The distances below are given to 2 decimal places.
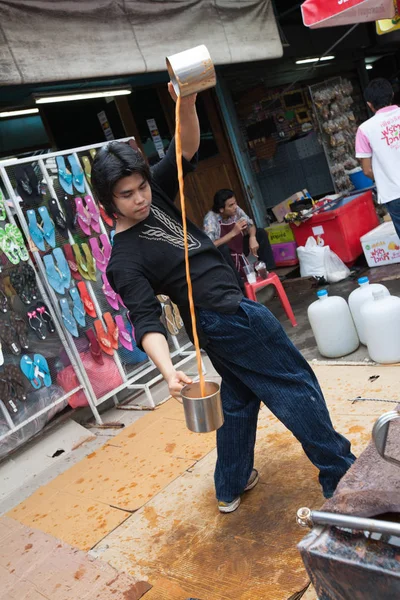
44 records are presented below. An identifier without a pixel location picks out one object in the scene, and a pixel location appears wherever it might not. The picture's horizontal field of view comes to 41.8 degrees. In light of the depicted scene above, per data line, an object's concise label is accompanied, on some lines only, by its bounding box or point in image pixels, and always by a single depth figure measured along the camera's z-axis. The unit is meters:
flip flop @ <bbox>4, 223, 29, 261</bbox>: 4.09
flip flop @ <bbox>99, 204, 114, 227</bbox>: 4.73
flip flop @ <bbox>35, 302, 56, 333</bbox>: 4.31
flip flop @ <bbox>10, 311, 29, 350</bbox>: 4.13
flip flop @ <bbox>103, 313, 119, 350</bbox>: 4.67
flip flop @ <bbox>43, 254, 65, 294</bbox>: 4.29
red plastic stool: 5.70
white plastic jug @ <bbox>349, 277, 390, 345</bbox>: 4.31
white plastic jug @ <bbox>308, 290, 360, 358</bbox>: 4.40
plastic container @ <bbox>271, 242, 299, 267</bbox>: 8.07
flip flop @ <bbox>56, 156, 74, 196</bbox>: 4.39
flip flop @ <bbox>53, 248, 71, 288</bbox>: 4.35
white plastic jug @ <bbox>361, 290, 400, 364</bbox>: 3.88
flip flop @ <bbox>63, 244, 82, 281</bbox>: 4.44
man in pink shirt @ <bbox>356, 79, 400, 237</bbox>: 4.63
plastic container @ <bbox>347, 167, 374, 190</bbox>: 9.05
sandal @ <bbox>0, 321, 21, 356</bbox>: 4.05
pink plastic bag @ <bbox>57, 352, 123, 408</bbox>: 4.52
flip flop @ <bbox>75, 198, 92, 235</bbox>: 4.51
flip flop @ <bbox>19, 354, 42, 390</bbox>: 4.14
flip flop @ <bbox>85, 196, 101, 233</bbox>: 4.60
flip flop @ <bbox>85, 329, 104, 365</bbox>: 4.59
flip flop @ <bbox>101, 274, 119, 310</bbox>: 4.69
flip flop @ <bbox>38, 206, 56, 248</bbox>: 4.26
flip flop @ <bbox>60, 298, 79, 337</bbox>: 4.37
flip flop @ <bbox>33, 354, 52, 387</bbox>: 4.24
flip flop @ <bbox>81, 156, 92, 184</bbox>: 4.57
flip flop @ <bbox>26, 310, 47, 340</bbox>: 4.24
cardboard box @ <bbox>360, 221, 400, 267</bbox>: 6.57
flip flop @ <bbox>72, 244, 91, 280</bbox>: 4.48
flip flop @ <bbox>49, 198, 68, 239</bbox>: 4.36
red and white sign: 4.70
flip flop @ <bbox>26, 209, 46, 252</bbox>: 4.19
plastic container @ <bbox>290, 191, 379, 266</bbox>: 7.07
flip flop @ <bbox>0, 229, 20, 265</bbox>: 4.05
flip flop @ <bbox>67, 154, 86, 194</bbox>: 4.48
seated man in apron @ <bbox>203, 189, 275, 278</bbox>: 6.32
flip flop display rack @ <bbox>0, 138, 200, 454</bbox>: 4.25
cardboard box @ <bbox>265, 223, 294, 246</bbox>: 8.00
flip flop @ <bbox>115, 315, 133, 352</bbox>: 4.75
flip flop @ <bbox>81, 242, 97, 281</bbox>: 4.55
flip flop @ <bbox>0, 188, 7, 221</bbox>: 4.06
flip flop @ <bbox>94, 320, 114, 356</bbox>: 4.62
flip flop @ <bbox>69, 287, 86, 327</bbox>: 4.45
